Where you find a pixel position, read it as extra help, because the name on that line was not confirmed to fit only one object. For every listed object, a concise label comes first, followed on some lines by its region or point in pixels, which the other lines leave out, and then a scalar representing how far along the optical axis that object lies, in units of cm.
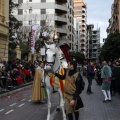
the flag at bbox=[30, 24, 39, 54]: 1841
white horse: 563
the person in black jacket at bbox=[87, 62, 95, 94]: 1102
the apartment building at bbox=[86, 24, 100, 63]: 9282
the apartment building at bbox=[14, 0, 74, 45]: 4082
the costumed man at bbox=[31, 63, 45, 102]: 833
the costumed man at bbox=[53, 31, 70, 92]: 603
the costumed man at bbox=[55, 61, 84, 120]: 457
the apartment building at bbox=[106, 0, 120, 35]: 3942
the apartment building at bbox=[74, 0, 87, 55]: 7985
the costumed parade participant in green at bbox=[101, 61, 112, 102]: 851
